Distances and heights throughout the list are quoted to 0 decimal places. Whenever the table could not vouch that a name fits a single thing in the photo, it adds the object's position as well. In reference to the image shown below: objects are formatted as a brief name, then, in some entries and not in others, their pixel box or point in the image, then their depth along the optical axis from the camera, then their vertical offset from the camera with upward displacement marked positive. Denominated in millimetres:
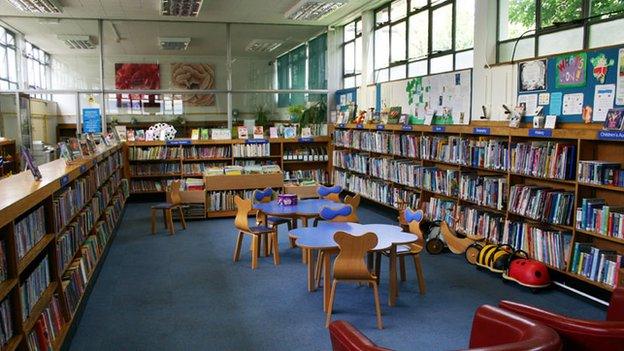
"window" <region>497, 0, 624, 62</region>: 5238 +1094
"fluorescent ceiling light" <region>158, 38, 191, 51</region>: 12582 +2047
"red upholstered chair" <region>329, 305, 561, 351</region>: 2180 -960
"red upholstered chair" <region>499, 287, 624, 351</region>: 2400 -959
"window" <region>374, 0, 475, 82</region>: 7734 +1470
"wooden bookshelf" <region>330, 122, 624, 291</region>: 5020 -550
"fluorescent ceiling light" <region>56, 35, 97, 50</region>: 12123 +2035
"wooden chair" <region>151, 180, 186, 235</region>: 8409 -1275
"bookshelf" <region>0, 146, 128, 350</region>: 2900 -904
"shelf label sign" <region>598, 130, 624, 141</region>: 4574 -79
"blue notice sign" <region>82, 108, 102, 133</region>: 11531 +166
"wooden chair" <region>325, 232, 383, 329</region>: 4602 -1192
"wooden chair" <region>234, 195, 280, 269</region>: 6496 -1287
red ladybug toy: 5398 -1521
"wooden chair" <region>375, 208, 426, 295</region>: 5402 -1256
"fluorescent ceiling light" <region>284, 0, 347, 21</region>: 9144 +2166
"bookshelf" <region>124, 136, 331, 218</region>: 11086 -635
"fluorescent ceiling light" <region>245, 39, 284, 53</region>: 12914 +2027
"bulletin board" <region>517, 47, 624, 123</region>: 4957 +425
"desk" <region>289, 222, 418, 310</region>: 4893 -1076
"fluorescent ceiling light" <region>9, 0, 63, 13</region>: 8992 +2146
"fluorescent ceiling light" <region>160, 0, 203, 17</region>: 9082 +2148
